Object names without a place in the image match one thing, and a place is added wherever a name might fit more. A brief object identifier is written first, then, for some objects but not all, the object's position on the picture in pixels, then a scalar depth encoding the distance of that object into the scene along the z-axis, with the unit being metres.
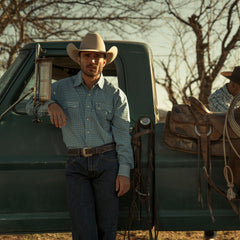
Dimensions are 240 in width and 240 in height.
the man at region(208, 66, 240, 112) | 3.35
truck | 2.63
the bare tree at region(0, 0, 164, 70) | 7.43
